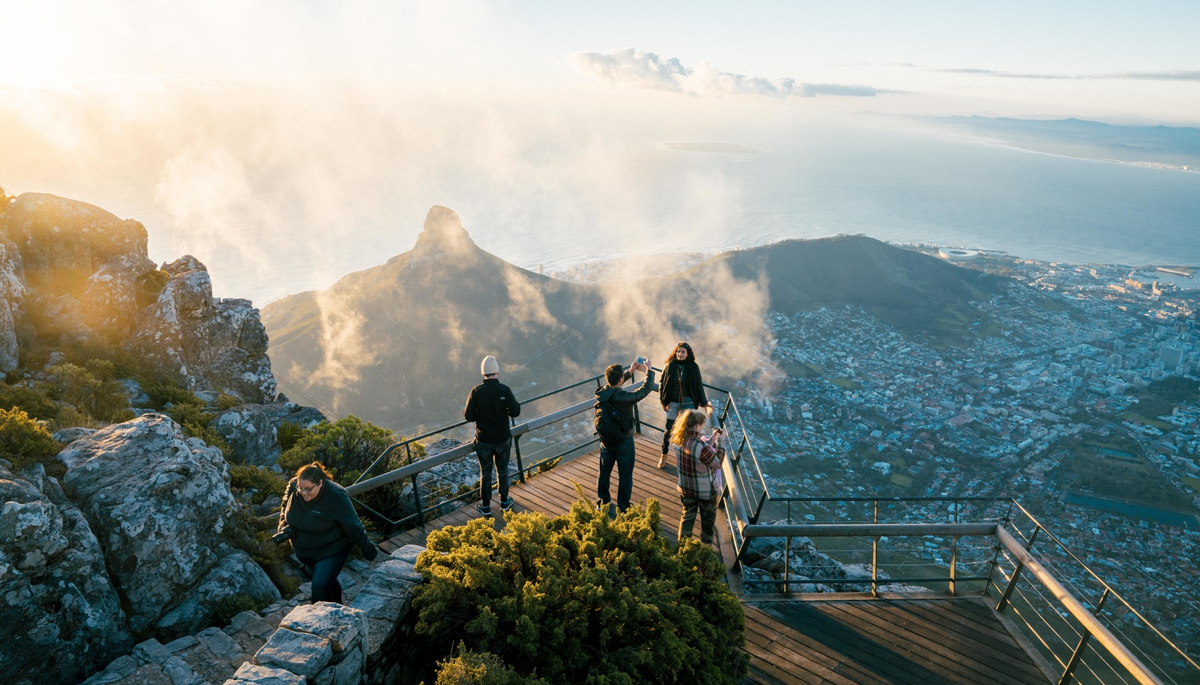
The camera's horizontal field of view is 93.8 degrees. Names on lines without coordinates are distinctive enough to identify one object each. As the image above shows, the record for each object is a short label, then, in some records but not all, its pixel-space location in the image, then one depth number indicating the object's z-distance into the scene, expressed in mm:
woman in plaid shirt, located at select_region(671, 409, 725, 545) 6340
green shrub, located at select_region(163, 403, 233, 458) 9781
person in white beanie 7359
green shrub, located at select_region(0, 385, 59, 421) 7641
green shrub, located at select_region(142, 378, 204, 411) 10828
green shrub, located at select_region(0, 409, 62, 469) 5656
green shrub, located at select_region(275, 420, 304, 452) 11938
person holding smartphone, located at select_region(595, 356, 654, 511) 7066
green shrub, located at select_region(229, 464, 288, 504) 8891
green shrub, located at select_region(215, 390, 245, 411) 11773
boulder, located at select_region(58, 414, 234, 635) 5594
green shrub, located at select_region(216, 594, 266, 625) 5828
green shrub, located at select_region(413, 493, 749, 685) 4297
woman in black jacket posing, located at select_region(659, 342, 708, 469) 8250
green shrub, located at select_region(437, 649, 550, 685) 3693
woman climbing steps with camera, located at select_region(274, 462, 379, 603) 5352
